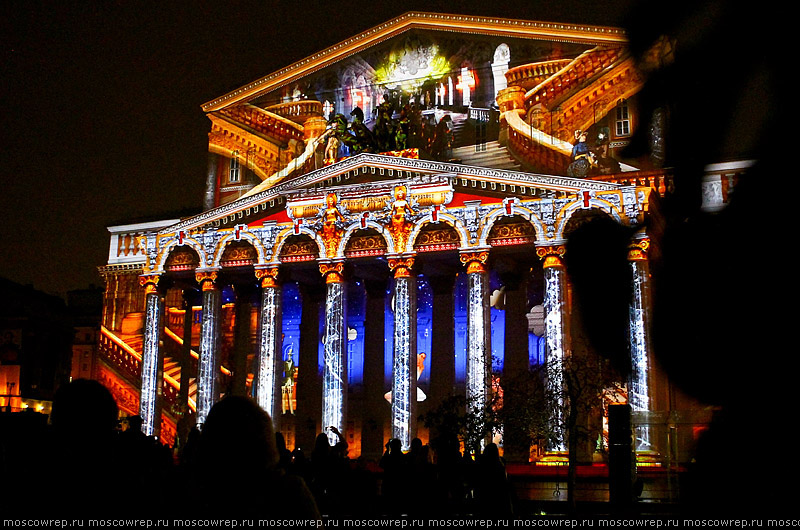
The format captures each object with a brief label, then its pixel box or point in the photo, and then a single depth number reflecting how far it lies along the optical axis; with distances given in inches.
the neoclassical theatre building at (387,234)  1328.7
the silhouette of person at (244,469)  161.9
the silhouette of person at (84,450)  173.9
